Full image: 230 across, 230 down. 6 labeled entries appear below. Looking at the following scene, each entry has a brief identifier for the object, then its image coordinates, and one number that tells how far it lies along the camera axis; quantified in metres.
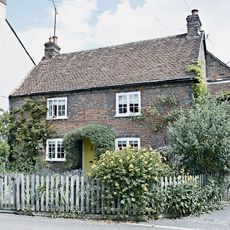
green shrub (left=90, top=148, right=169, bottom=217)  10.20
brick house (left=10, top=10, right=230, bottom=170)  18.80
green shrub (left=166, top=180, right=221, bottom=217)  10.58
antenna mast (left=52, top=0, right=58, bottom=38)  26.80
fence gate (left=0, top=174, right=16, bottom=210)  11.45
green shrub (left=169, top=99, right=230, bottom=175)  12.65
